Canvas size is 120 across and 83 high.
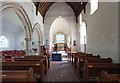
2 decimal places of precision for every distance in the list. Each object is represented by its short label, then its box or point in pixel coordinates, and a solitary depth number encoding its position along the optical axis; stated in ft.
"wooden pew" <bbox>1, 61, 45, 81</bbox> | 9.40
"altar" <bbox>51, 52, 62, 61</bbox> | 27.50
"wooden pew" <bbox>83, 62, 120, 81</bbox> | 8.83
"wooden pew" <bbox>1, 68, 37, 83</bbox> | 4.97
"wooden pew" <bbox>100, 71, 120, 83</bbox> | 4.79
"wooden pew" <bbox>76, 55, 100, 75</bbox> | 13.07
